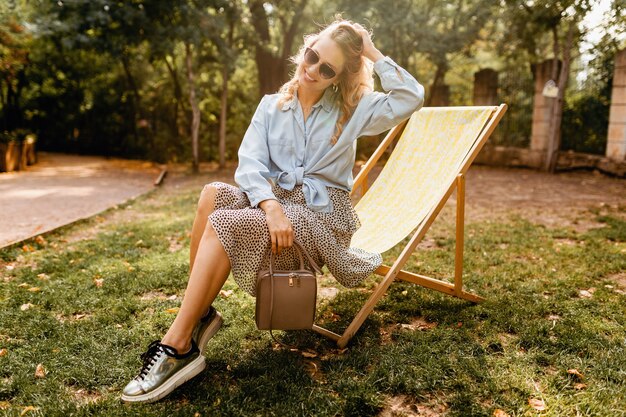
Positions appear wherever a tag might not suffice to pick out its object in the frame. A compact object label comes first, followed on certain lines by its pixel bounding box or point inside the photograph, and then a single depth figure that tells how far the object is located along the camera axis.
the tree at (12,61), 11.00
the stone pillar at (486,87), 12.66
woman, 2.39
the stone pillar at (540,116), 11.83
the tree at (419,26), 11.75
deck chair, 3.21
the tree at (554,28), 10.75
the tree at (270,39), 12.32
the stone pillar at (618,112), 10.20
